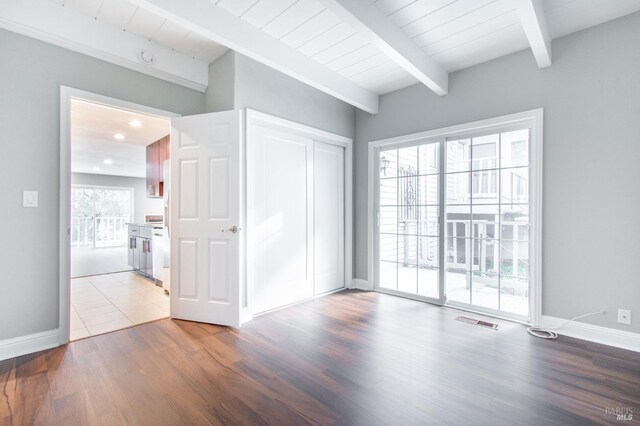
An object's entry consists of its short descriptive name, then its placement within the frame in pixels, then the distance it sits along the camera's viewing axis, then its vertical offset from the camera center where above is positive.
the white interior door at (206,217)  2.92 -0.06
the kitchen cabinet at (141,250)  4.98 -0.70
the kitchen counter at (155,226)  4.61 -0.24
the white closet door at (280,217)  3.26 -0.06
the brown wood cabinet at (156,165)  5.20 +0.86
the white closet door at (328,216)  3.97 -0.05
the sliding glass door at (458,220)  3.07 -0.08
